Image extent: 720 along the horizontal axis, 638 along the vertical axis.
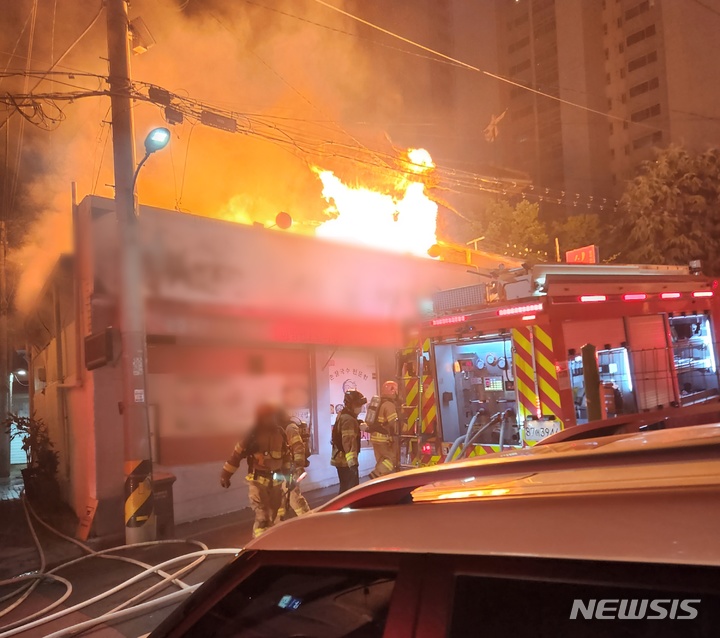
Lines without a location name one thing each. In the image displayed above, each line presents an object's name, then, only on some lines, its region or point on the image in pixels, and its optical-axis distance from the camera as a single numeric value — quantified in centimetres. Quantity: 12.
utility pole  700
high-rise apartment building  4384
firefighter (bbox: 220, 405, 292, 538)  589
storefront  815
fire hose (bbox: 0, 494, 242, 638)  454
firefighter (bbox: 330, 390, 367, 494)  682
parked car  87
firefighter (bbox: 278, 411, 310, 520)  603
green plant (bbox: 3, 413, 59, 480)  1098
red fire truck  589
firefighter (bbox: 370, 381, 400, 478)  680
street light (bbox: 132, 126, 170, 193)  676
